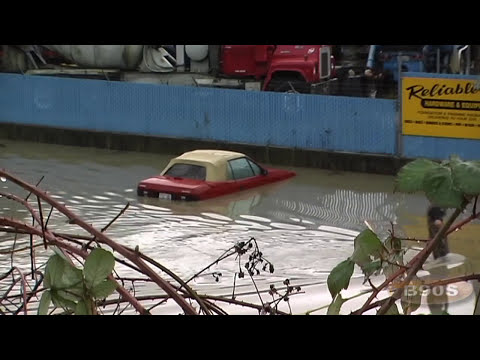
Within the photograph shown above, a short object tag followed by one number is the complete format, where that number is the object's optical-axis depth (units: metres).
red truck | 28.27
